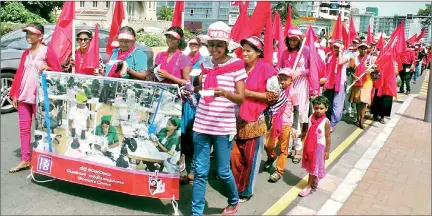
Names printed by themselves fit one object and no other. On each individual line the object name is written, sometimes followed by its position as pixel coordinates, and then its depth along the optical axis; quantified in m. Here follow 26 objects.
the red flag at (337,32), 9.30
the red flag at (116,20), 5.63
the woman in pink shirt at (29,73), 4.58
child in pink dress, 4.55
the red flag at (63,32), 4.96
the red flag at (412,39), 16.31
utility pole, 8.77
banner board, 3.70
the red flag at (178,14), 6.04
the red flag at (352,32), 11.10
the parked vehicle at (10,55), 7.25
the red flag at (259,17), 5.02
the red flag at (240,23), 5.88
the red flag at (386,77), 8.52
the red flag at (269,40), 4.81
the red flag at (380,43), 10.95
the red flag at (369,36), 13.59
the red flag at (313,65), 5.44
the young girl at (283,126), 4.86
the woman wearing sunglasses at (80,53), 5.09
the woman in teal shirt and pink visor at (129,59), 4.25
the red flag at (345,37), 10.64
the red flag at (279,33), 5.67
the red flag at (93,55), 4.73
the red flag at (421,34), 17.42
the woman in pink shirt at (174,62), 4.20
